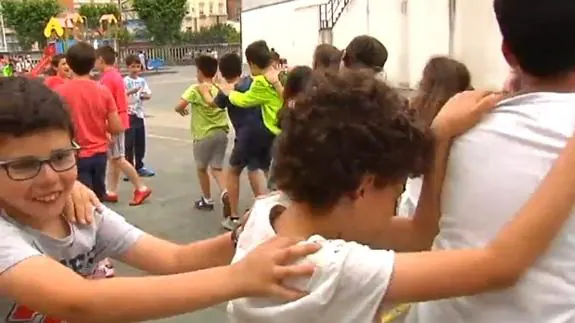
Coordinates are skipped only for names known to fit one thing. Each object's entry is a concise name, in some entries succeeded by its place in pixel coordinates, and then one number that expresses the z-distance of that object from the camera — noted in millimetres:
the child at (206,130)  7312
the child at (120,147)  7734
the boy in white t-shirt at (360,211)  1350
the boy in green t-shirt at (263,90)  6422
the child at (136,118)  9031
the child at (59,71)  7563
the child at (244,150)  6566
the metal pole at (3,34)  49784
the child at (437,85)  2912
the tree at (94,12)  46656
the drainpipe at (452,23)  16891
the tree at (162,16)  45188
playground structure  26434
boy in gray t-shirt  1388
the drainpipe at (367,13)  23172
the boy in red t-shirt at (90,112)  6609
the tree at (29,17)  44500
